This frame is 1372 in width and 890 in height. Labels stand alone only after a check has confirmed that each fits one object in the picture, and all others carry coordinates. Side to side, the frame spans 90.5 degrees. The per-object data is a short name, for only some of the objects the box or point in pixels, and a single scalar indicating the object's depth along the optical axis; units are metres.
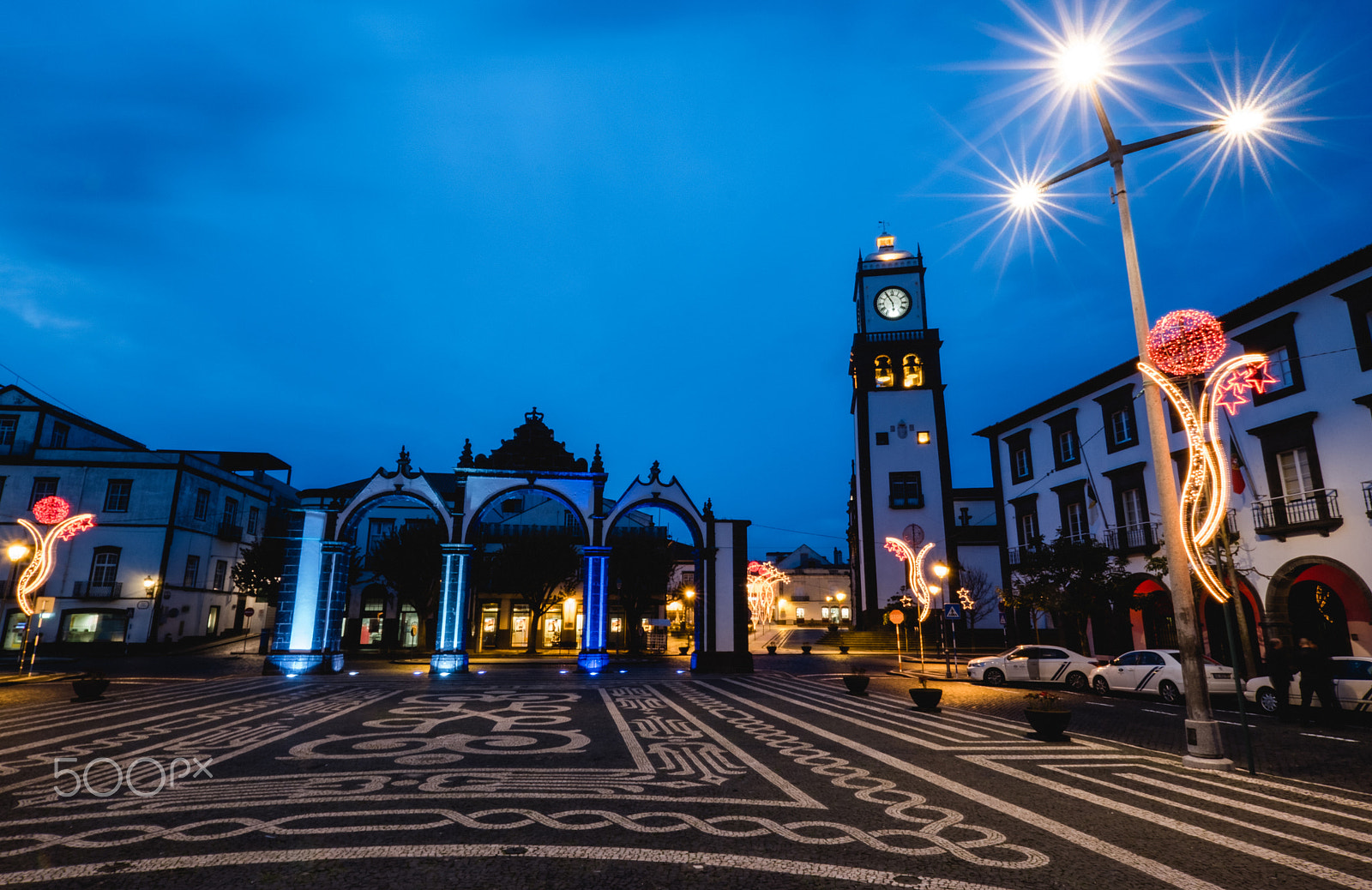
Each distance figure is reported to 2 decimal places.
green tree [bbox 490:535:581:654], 39.41
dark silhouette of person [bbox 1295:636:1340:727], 13.65
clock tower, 46.69
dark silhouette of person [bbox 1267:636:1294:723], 14.30
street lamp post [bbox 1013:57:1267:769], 9.54
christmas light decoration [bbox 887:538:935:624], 27.72
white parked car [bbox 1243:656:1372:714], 13.91
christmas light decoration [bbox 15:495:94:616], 22.44
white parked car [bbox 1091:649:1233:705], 17.20
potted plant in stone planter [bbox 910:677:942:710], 15.45
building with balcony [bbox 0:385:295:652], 37.19
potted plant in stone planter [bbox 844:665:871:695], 18.64
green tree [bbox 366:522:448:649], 38.00
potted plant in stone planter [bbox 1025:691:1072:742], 11.29
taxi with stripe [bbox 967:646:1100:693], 21.48
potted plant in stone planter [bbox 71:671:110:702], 15.72
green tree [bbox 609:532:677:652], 42.81
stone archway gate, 25.36
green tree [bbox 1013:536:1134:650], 25.23
